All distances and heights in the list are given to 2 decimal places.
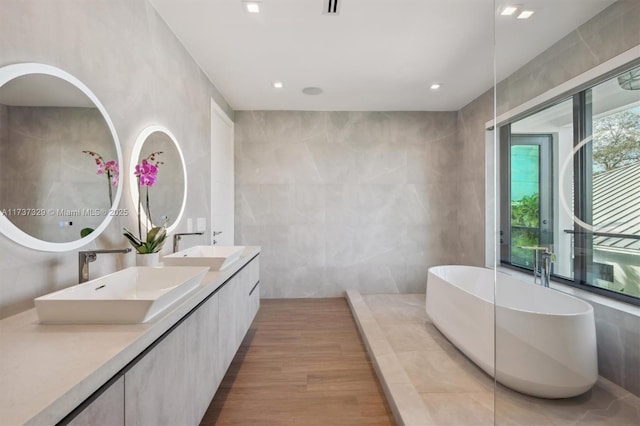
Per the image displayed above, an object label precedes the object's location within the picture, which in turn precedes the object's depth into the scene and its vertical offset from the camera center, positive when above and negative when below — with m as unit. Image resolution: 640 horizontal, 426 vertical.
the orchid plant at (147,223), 1.74 -0.06
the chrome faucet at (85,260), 1.36 -0.21
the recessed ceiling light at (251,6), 1.99 +1.40
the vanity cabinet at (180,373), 0.84 -0.60
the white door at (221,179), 3.36 +0.43
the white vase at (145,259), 1.73 -0.26
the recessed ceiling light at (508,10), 1.69 +1.17
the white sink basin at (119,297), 0.99 -0.32
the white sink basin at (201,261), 1.87 -0.30
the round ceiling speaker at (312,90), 3.42 +1.44
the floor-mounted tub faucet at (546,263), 1.47 -0.25
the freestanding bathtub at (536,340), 1.38 -0.68
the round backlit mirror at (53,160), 1.10 +0.24
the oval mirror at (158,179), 1.86 +0.25
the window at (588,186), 1.23 +0.12
